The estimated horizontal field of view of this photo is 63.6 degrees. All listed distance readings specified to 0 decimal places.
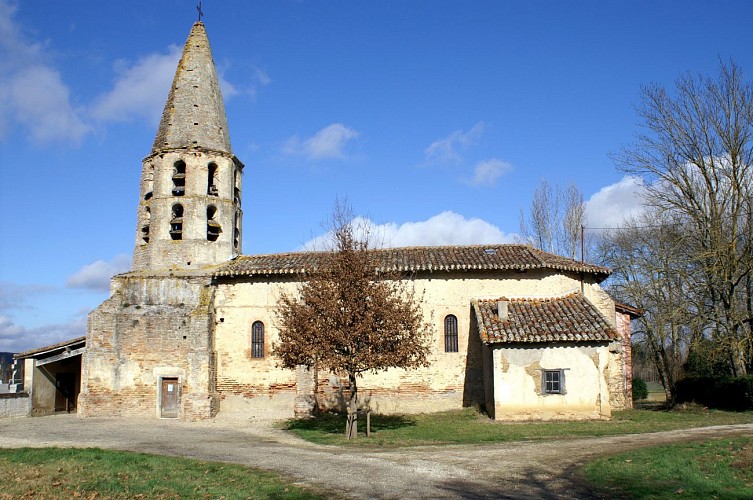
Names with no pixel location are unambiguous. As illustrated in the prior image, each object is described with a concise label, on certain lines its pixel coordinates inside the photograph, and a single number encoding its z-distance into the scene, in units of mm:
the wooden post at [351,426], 17922
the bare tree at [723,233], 23766
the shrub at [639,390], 33844
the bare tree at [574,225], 37625
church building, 23828
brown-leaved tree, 17172
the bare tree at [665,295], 24641
